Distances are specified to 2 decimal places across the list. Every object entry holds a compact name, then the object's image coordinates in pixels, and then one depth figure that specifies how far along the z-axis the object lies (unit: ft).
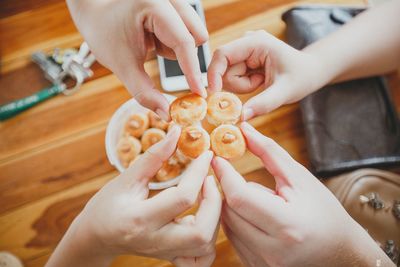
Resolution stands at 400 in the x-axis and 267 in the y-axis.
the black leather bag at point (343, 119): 3.08
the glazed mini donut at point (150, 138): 3.05
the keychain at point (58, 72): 3.24
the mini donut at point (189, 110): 2.44
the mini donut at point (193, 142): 2.36
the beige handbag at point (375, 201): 2.79
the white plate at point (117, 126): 3.01
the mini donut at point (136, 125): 3.08
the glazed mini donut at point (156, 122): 3.20
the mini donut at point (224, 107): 2.51
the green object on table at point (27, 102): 3.22
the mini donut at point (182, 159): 3.00
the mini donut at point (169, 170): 2.92
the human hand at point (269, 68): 2.46
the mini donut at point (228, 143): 2.35
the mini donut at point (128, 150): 2.97
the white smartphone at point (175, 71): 3.26
